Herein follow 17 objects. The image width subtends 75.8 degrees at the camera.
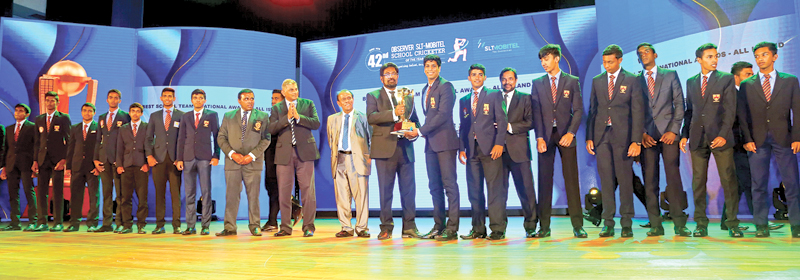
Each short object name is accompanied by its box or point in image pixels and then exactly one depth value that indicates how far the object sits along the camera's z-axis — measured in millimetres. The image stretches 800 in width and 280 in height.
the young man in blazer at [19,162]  5414
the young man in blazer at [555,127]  3604
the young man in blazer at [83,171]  5152
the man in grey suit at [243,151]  4359
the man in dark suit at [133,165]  4805
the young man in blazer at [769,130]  3367
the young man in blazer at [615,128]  3467
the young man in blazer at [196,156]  4480
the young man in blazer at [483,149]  3594
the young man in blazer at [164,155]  4641
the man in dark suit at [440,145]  3684
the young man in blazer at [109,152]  5008
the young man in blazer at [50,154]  5312
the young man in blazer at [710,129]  3449
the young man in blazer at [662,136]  3514
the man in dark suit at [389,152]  3805
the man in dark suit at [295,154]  4246
